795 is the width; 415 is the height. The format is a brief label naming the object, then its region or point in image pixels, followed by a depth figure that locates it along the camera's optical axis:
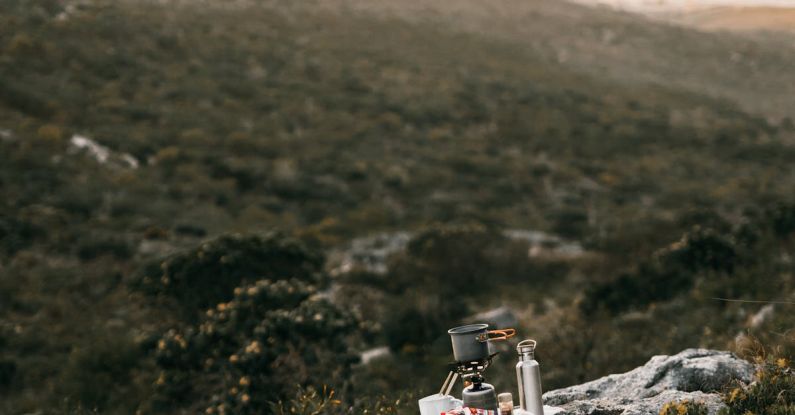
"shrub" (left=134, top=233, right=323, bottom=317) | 10.59
